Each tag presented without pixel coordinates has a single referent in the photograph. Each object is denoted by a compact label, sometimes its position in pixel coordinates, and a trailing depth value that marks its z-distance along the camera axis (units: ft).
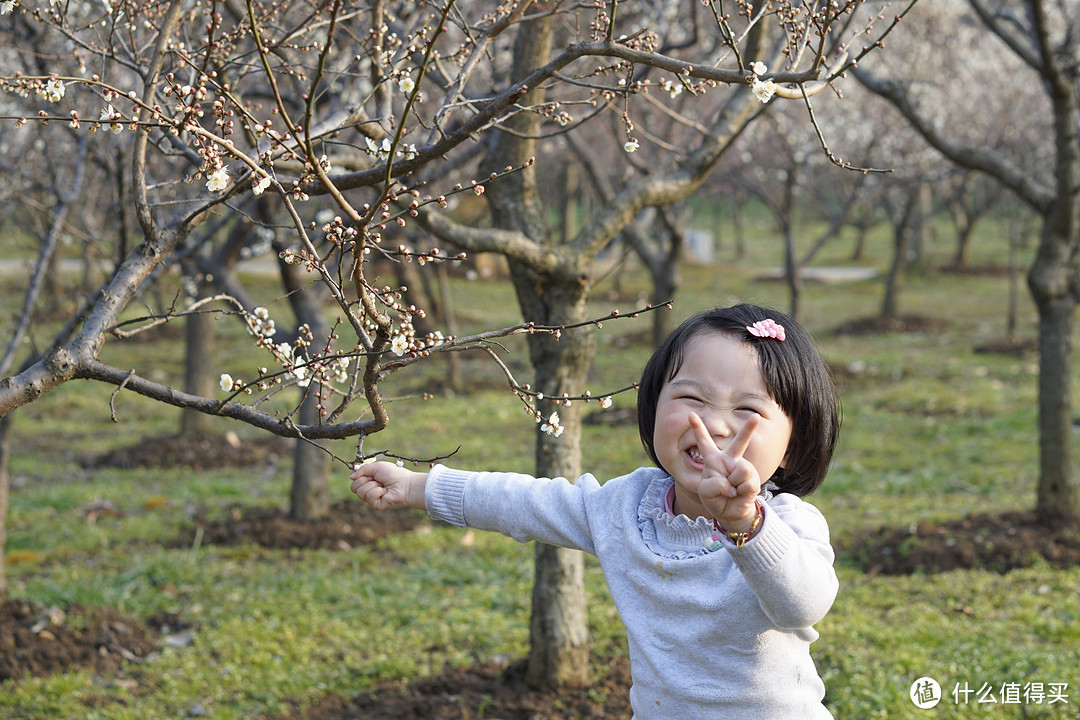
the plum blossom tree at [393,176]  6.35
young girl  6.64
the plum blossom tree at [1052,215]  18.90
